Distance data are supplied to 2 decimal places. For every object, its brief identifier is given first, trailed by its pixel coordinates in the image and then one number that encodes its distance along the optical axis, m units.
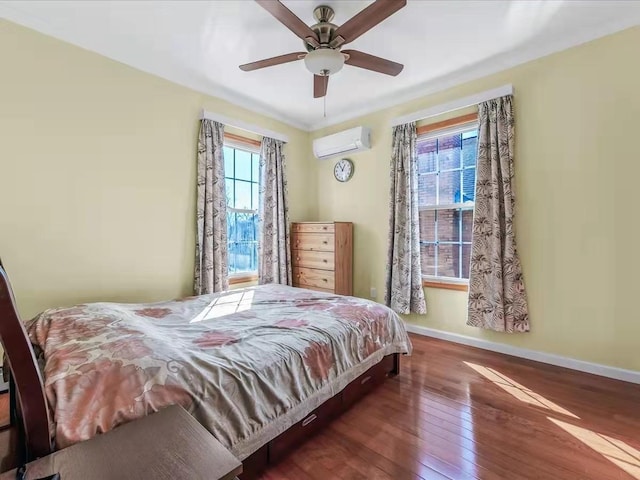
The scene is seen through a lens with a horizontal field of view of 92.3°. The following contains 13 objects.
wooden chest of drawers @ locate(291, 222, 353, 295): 3.67
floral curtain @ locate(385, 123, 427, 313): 3.36
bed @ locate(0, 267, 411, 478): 1.08
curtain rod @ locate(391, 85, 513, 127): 2.80
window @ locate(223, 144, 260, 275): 3.59
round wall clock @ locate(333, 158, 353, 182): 3.98
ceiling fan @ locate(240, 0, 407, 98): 1.71
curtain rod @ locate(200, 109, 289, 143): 3.21
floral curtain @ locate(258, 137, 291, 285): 3.77
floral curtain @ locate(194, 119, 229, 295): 3.11
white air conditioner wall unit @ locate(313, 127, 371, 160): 3.70
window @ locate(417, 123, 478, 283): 3.13
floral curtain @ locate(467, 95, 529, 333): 2.75
